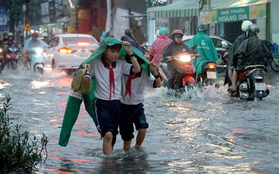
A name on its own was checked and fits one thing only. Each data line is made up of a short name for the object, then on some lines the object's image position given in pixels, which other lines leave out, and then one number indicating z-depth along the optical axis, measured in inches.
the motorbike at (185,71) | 484.7
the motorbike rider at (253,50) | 433.1
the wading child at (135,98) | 240.2
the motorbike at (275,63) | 856.1
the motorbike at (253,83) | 435.5
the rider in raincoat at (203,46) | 519.2
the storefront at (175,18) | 1090.7
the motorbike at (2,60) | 876.5
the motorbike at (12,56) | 911.0
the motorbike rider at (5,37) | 951.6
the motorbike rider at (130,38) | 568.1
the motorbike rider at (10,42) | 928.9
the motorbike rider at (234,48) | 462.0
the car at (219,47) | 889.5
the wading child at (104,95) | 227.5
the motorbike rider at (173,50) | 494.6
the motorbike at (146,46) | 825.0
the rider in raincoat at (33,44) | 850.1
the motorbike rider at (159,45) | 597.9
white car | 824.3
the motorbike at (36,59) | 837.8
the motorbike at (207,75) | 490.0
